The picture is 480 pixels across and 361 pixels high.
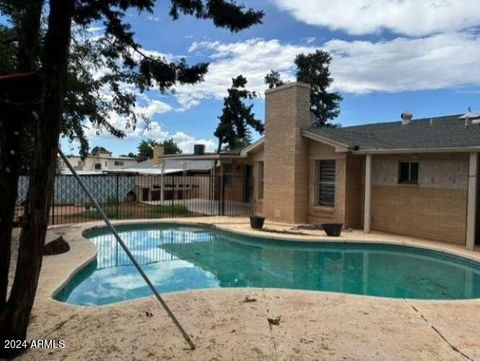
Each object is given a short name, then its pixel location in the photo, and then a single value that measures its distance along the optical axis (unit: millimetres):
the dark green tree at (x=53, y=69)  3920
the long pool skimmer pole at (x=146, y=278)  4188
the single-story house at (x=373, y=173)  11273
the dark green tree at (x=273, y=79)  38500
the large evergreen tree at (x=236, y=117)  37969
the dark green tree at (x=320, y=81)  39219
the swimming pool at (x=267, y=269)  7762
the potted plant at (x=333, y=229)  12047
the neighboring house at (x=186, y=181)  22969
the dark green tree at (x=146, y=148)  63856
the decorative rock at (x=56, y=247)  9228
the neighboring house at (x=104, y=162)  51603
